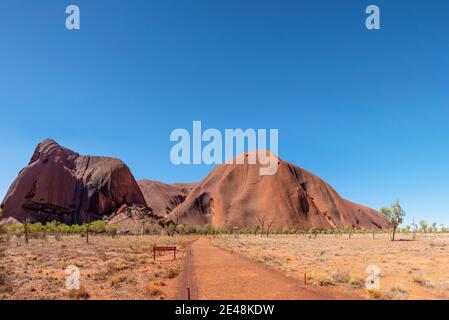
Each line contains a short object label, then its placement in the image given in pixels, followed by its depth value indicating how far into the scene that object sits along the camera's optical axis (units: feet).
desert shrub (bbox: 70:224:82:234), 310.45
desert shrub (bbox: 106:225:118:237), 304.71
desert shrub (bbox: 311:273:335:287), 52.31
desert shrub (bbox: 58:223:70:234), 304.13
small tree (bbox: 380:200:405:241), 225.82
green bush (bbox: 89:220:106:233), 314.02
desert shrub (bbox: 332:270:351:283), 55.31
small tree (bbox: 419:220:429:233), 386.75
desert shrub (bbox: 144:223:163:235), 353.28
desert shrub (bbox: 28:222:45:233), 253.28
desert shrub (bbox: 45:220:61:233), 296.92
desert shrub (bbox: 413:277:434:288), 53.14
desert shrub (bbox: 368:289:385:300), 43.01
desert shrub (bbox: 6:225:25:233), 286.83
